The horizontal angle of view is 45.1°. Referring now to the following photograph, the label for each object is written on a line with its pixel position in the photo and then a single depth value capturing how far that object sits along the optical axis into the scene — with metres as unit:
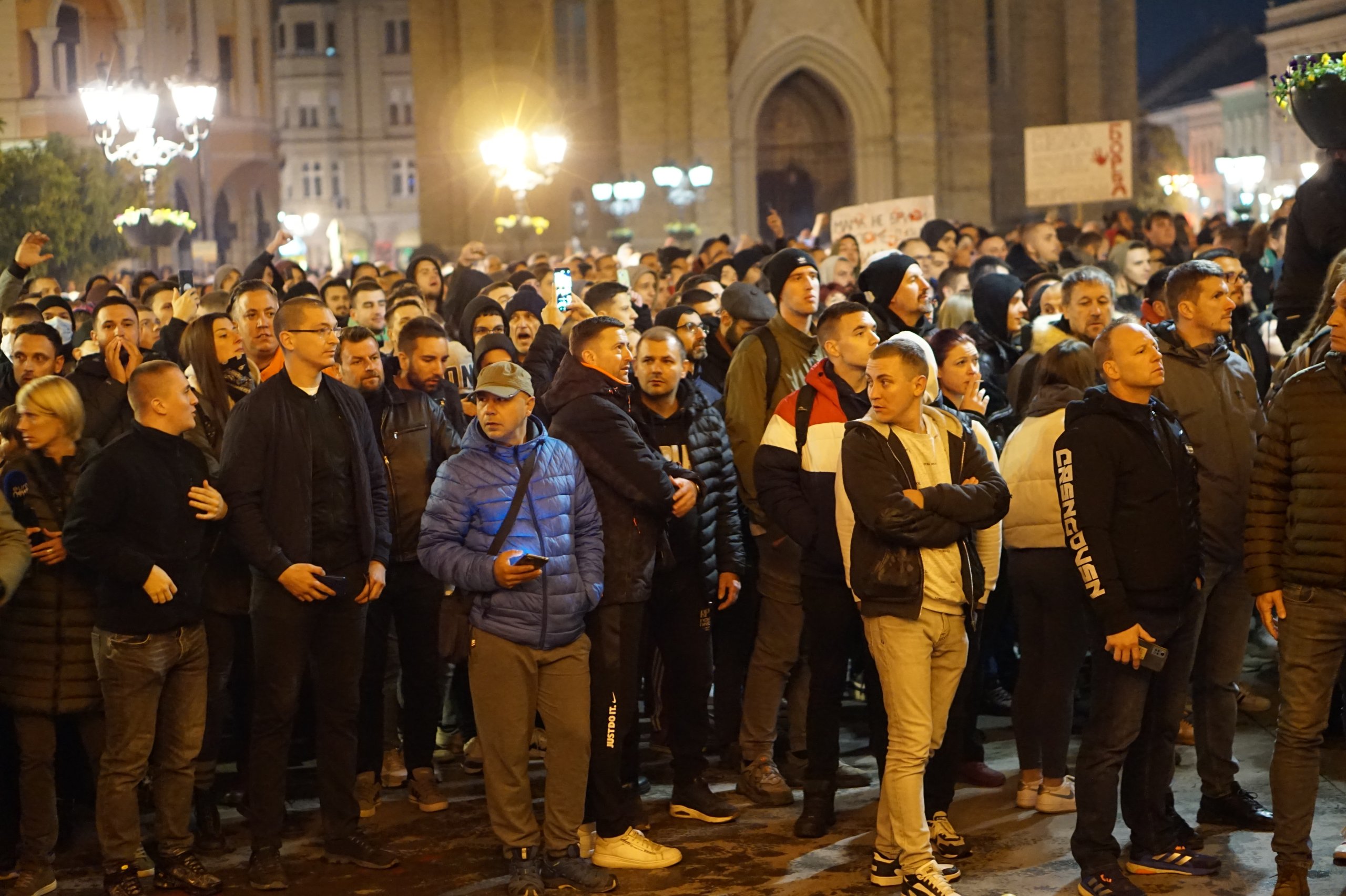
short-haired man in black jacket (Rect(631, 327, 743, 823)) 7.43
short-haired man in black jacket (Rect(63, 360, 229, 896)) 6.55
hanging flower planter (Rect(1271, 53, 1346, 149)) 8.00
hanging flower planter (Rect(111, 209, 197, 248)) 16.59
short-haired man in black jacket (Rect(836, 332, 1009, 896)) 6.26
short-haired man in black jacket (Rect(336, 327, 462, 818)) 7.77
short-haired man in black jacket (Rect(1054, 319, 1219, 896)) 6.19
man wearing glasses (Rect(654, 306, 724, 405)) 8.62
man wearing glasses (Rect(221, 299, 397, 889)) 6.75
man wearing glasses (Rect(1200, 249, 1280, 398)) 9.92
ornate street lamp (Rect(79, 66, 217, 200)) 18.56
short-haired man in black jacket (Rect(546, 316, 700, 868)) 6.96
